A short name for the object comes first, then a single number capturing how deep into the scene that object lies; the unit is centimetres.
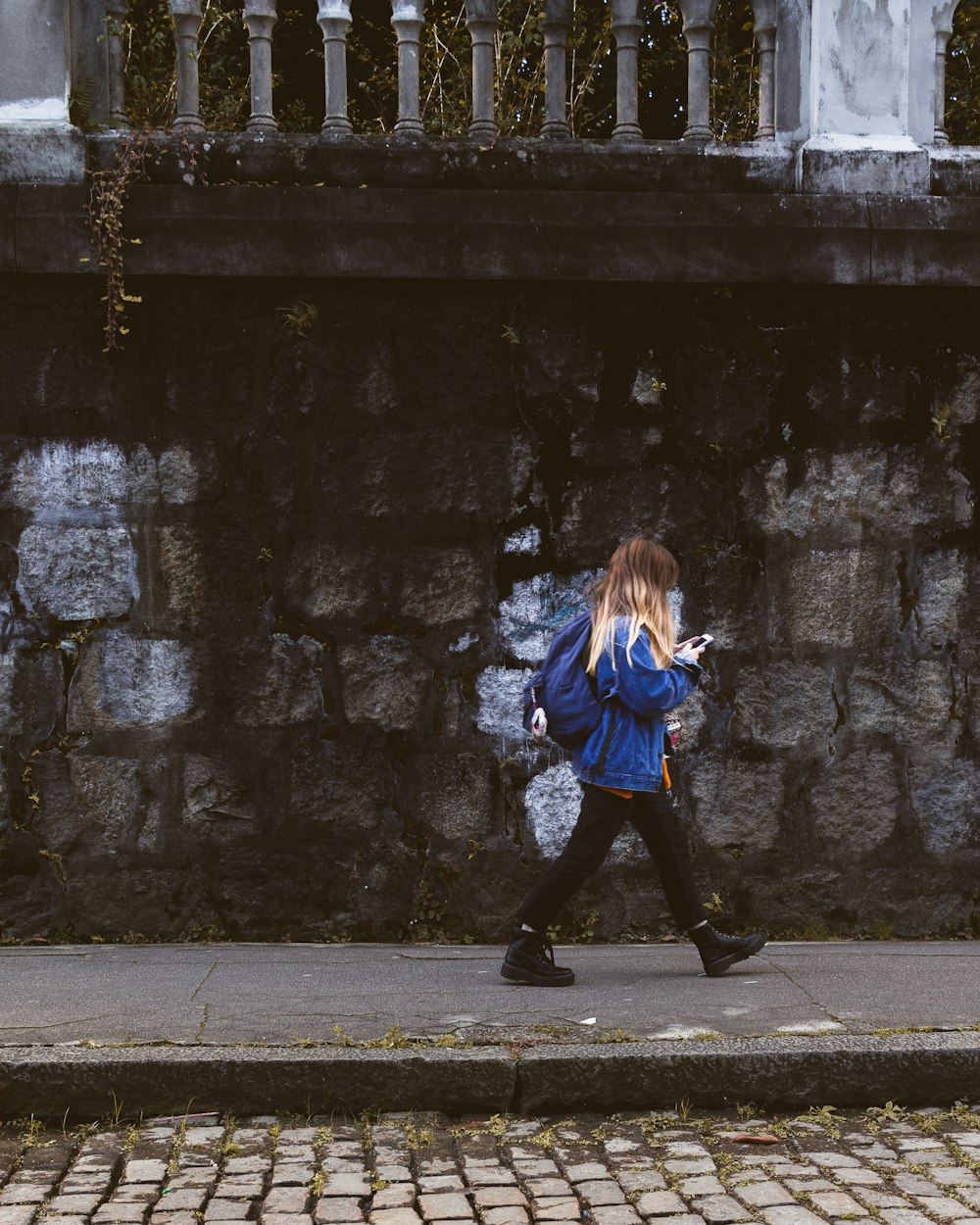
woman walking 508
